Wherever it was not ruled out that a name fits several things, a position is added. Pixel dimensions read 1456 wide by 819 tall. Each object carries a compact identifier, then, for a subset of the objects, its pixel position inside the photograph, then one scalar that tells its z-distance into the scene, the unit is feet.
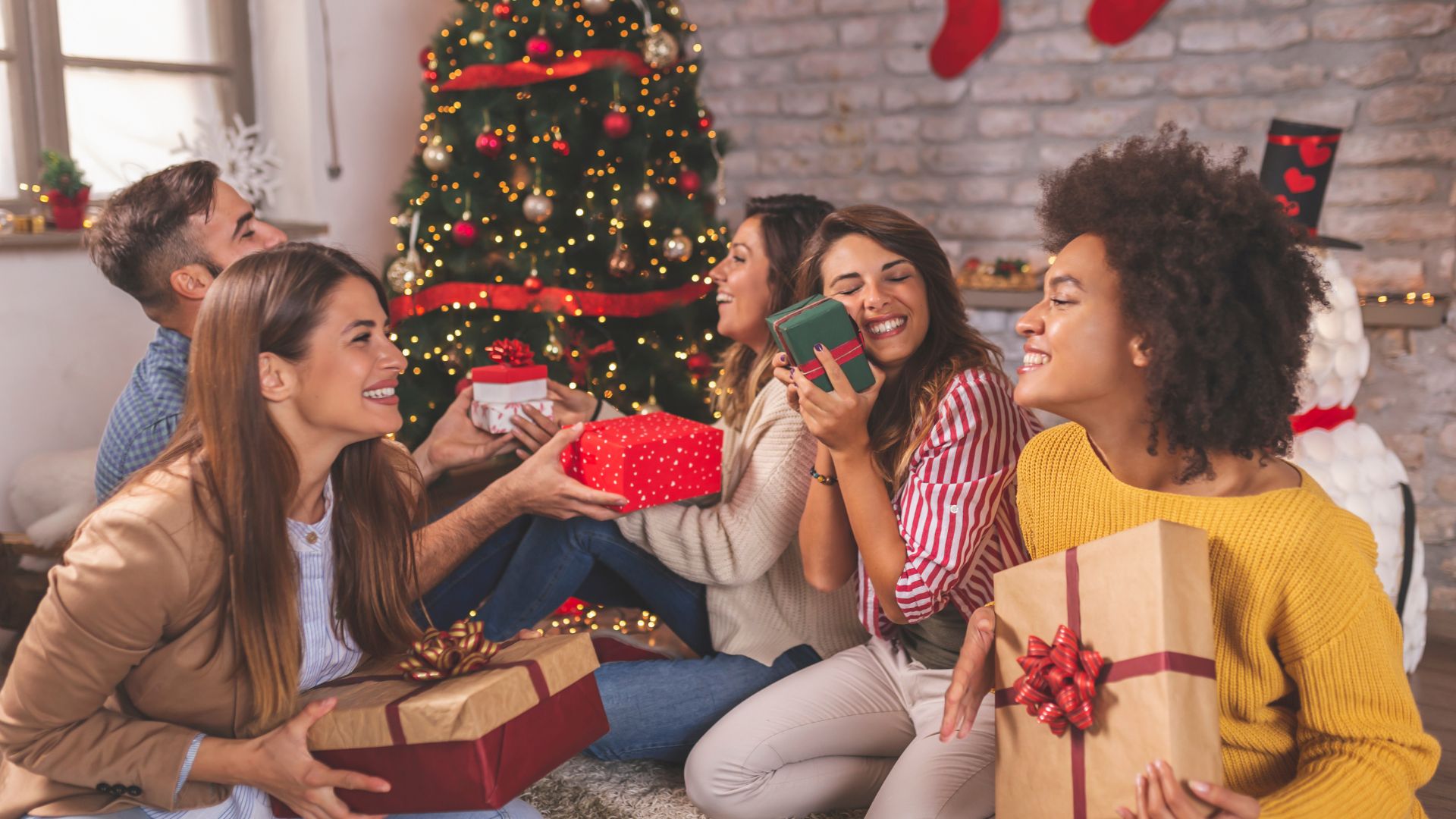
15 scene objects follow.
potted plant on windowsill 10.31
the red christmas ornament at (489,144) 10.87
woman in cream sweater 6.85
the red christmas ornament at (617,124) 10.93
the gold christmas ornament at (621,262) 11.18
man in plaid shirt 6.26
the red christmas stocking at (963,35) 12.43
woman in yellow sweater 3.97
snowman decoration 6.97
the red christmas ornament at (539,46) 10.80
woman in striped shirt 5.49
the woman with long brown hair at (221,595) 4.33
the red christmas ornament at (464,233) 11.13
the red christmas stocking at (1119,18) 11.52
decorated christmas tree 11.06
